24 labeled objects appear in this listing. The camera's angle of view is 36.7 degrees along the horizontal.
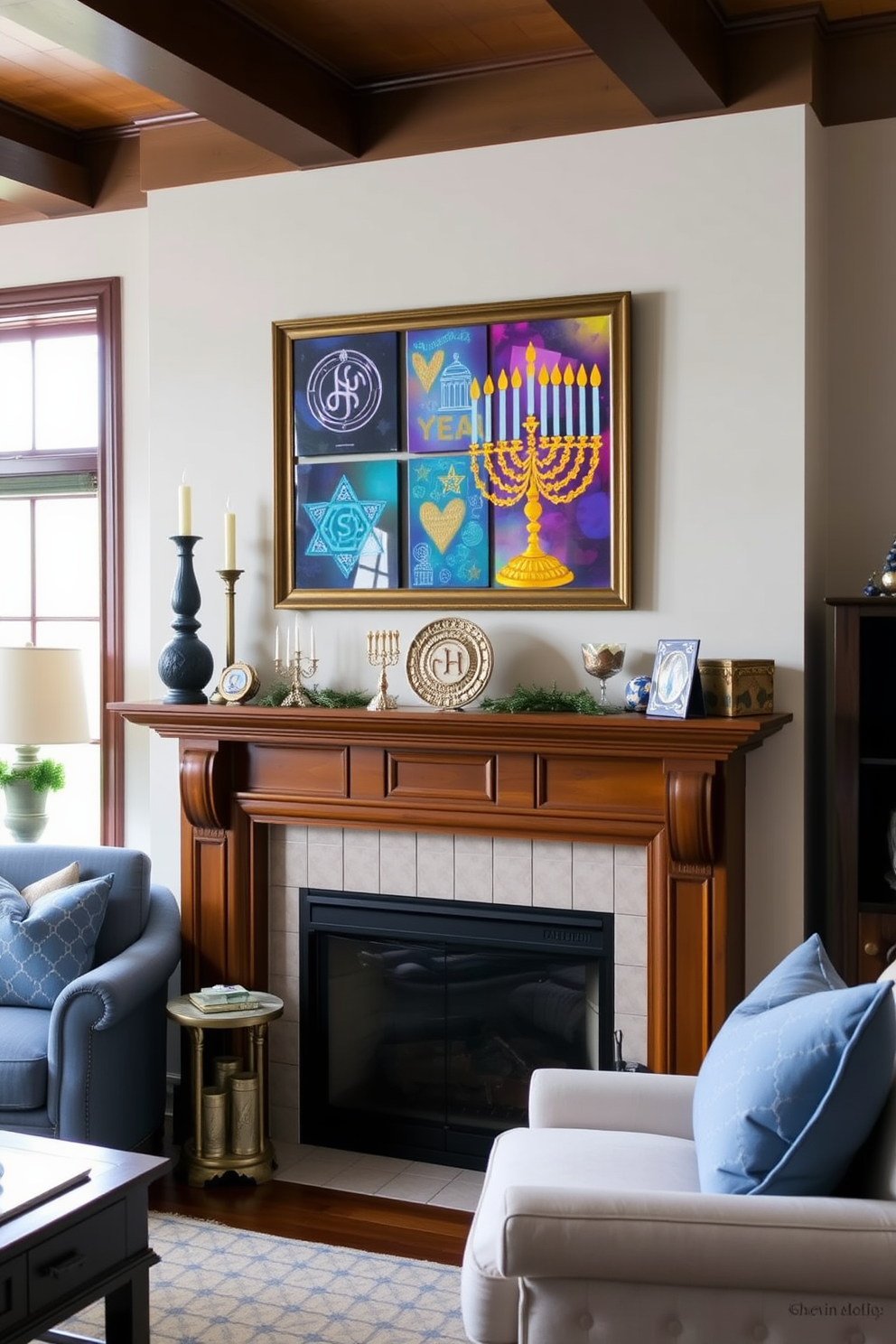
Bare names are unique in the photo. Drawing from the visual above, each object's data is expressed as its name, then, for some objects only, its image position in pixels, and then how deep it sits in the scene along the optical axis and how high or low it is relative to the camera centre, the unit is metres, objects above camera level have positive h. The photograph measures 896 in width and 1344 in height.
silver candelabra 3.82 -0.07
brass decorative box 3.25 -0.10
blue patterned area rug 2.86 -1.45
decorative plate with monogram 3.64 -0.04
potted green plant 4.40 -0.47
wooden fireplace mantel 3.33 -0.41
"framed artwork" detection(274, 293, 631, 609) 3.58 +0.53
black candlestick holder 3.90 -0.01
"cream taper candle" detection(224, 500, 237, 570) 3.88 +0.31
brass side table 3.63 -1.30
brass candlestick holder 3.89 -0.10
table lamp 4.10 -0.14
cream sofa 1.97 -0.91
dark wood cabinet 3.23 -0.45
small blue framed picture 3.26 -0.09
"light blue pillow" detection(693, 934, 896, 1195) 2.05 -0.70
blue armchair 3.42 -1.01
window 4.45 +0.51
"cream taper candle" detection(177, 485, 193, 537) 3.91 +0.40
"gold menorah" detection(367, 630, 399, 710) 3.78 +0.00
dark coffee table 2.34 -1.07
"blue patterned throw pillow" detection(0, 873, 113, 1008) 3.70 -0.81
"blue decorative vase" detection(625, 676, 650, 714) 3.44 -0.12
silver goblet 3.47 -0.03
